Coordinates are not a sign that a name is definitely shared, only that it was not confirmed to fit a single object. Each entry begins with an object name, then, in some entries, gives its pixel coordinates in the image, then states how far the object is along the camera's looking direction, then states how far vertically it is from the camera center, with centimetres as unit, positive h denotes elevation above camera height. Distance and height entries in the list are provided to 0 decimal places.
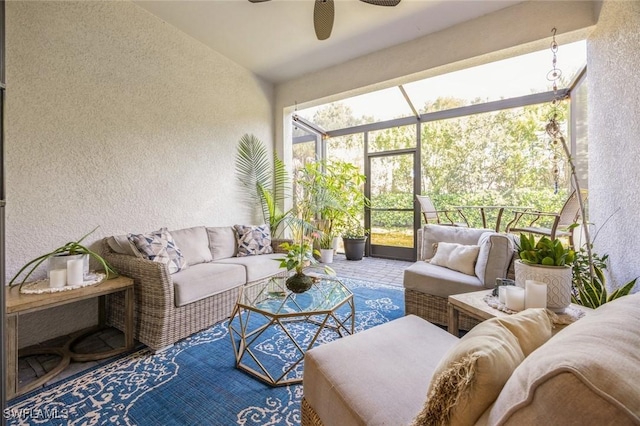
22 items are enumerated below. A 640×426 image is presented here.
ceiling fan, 224 +173
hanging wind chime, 168 +57
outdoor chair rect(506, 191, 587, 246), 268 -10
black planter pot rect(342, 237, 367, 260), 512 -65
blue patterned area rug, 140 -105
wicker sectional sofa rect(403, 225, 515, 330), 212 -55
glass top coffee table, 171 -98
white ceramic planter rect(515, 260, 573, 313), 137 -36
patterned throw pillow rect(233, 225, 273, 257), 333 -34
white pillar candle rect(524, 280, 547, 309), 134 -41
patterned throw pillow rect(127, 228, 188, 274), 235 -31
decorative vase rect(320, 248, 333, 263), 496 -78
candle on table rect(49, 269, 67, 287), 186 -44
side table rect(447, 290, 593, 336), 143 -53
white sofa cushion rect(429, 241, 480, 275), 237 -41
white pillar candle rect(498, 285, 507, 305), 150 -46
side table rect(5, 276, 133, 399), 153 -68
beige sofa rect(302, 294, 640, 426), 45 -39
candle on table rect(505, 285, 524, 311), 141 -46
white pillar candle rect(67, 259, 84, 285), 192 -41
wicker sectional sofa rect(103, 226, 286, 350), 204 -63
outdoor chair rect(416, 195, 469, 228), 423 -1
